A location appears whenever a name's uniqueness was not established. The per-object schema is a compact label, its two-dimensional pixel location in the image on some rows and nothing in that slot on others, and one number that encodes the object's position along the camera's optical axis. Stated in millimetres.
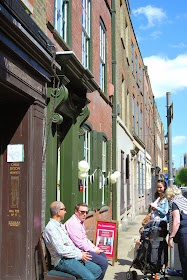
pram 6383
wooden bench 5051
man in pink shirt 5770
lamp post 8883
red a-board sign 7926
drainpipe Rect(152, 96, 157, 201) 28544
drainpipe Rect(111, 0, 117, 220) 13391
